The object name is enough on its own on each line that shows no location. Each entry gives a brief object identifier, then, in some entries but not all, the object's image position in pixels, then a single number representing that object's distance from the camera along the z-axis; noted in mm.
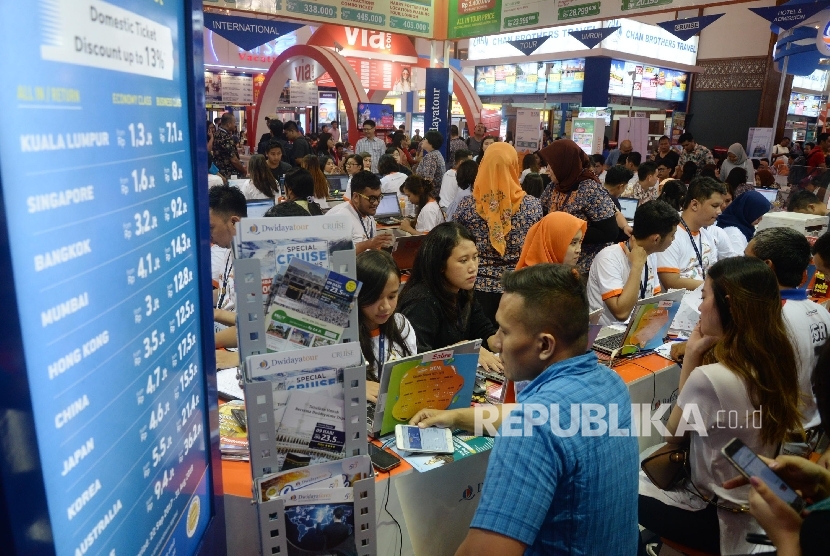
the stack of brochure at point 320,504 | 1474
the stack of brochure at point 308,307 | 1442
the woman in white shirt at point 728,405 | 2035
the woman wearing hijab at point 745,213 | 5387
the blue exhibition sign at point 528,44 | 10016
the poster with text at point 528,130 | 10234
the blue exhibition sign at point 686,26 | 8130
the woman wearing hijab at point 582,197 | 4484
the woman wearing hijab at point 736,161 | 9453
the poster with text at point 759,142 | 10616
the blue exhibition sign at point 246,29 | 8266
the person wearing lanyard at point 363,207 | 4868
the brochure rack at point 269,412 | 1390
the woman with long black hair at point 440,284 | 2895
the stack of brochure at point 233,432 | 2010
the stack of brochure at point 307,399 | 1401
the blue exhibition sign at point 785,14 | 7484
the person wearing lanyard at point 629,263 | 3424
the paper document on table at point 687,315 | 3607
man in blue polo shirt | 1314
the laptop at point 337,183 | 7883
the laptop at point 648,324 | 3002
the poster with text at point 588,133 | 10930
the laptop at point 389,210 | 7105
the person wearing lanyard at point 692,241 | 4082
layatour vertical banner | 10172
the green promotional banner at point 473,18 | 9414
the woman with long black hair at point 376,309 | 2371
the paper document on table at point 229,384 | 2395
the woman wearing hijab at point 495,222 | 4059
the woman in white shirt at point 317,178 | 6468
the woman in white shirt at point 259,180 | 5945
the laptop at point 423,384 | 2027
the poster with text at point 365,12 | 8173
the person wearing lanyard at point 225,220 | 3262
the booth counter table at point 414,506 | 1871
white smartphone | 2090
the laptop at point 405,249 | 5355
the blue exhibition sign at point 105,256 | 720
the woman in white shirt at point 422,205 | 6090
